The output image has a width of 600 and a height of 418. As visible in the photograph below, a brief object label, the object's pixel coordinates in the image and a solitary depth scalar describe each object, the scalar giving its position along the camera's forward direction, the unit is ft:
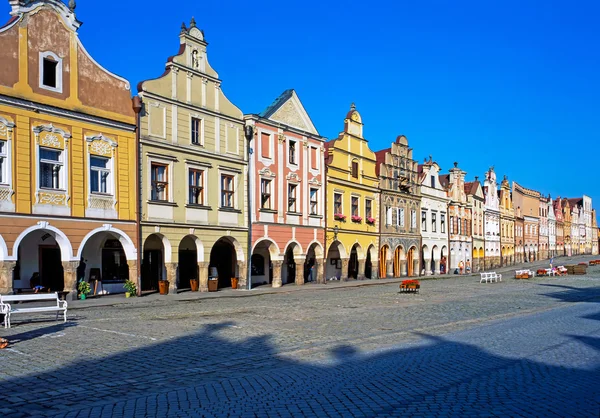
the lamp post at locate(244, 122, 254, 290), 109.50
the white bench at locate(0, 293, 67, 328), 47.06
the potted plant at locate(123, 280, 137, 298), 85.61
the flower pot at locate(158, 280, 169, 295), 91.61
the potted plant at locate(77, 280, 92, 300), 81.20
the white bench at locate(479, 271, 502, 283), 143.74
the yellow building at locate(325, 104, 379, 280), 135.85
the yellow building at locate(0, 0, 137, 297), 73.20
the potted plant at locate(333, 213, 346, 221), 135.59
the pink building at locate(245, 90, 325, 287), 114.11
